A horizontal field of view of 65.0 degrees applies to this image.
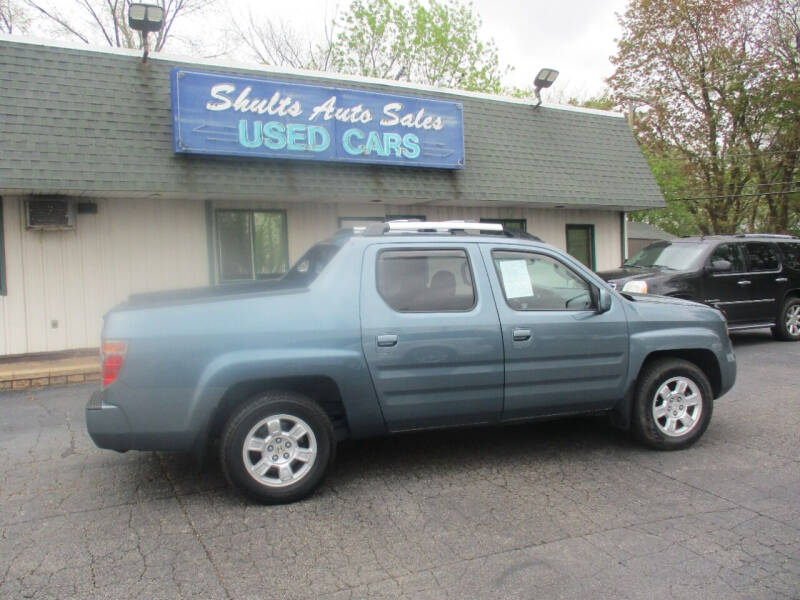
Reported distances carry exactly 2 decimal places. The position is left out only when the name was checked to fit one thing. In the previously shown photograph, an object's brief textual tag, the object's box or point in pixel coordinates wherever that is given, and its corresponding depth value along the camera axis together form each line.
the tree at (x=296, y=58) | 31.06
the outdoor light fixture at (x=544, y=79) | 13.45
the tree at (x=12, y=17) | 25.86
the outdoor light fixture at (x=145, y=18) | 9.66
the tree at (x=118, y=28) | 27.31
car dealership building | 9.12
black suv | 9.99
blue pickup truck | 3.94
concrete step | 8.23
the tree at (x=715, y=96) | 26.64
